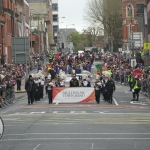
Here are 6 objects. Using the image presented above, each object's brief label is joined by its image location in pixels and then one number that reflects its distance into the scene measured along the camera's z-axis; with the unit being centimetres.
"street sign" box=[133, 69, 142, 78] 4922
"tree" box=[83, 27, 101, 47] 18991
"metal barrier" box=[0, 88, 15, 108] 3761
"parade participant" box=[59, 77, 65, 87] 4200
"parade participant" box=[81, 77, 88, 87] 4178
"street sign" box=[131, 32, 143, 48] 6619
